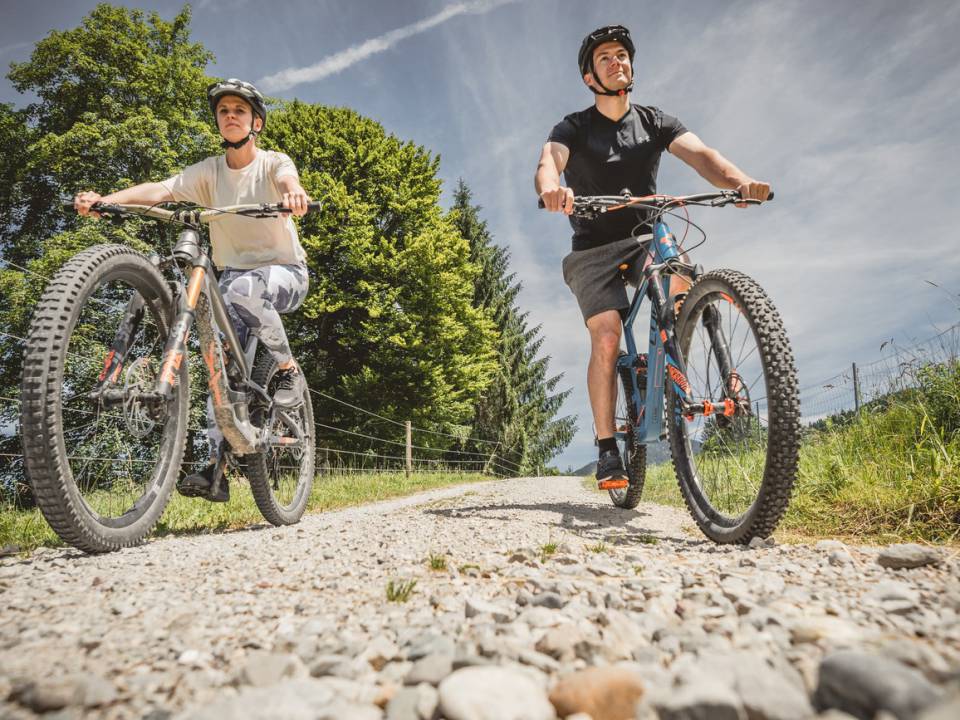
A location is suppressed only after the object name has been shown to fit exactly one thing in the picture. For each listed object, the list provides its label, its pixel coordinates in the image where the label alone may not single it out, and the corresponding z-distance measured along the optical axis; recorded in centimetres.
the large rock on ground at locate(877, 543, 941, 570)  158
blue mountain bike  215
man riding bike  342
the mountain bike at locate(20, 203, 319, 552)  204
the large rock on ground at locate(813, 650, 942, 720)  66
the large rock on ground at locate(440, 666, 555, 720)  79
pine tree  2284
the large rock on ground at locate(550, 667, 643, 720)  79
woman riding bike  326
